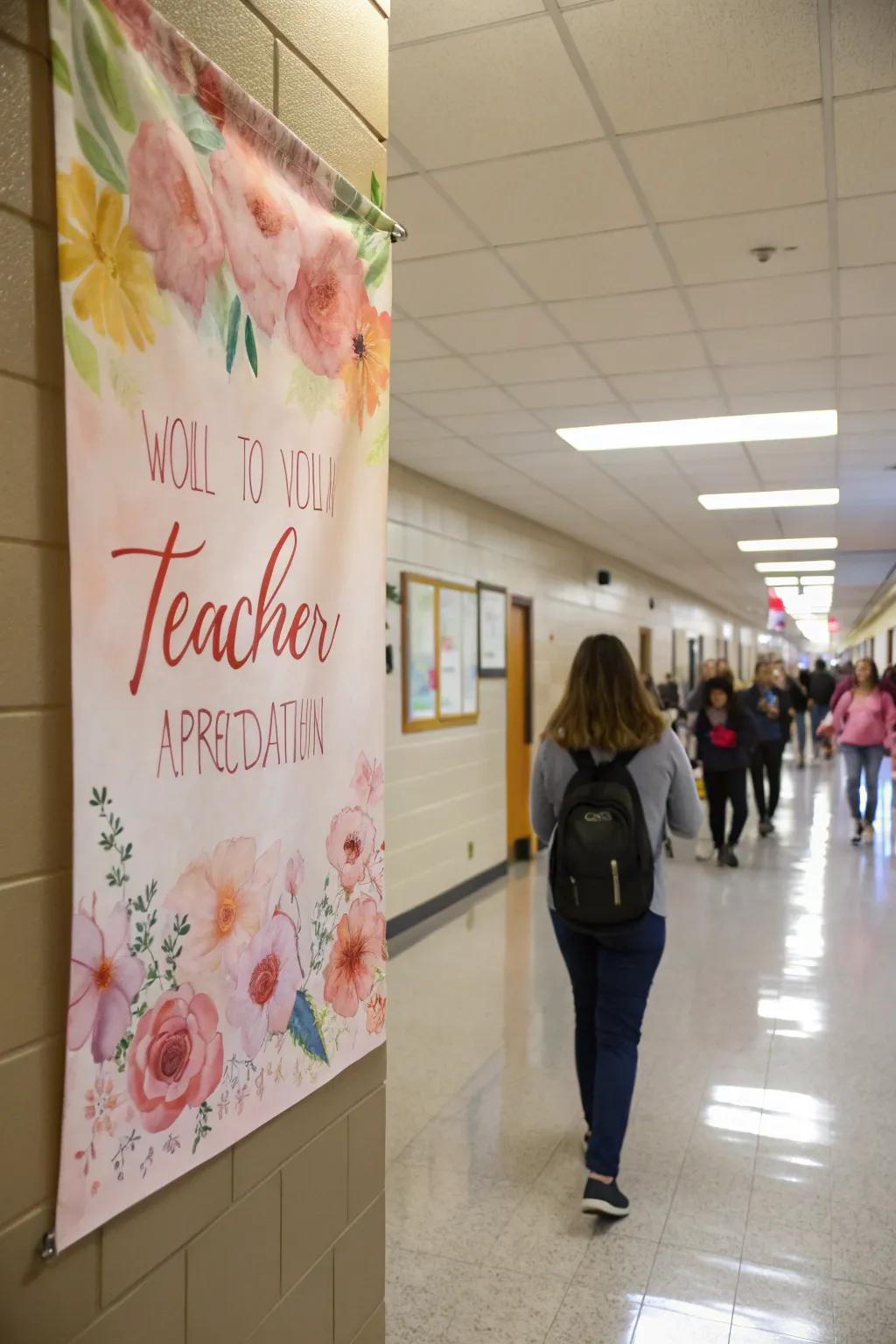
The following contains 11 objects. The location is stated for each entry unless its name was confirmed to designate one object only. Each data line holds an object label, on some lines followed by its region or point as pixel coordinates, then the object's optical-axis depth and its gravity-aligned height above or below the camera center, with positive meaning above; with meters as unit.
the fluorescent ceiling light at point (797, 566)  12.39 +1.05
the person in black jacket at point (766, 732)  8.97 -0.70
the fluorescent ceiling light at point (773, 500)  7.41 +1.11
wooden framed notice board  6.18 -0.01
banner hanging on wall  1.07 +0.06
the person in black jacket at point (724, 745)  7.37 -0.66
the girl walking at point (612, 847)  2.67 -0.50
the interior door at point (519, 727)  8.23 -0.60
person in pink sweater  8.22 -0.62
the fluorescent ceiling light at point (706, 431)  5.27 +1.16
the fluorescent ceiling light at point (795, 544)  9.99 +1.07
